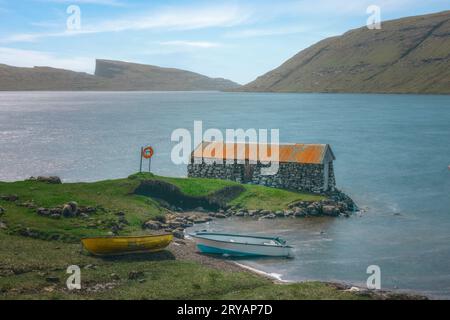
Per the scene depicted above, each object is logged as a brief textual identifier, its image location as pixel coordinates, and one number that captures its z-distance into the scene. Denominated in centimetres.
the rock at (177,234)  4541
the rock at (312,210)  5453
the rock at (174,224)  4828
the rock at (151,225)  4550
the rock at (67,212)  4356
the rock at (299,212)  5388
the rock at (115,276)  3185
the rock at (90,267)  3338
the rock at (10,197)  4644
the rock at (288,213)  5389
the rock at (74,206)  4416
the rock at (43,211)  4338
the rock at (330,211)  5462
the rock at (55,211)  4375
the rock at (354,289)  3186
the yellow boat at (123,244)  3578
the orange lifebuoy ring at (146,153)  5790
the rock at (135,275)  3219
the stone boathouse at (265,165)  5953
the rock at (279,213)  5384
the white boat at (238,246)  4178
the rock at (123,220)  4465
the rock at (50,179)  5294
